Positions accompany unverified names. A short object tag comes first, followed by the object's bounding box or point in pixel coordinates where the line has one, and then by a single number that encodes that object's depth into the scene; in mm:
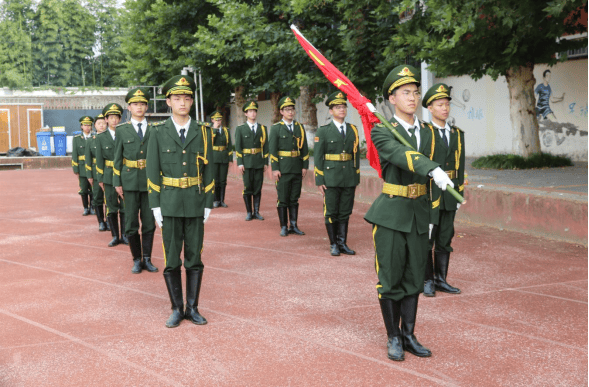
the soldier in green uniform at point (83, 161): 13031
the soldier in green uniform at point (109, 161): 9328
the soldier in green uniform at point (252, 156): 12117
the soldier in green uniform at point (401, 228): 4664
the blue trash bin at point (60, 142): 32000
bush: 13273
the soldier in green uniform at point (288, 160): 10359
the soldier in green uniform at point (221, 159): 13852
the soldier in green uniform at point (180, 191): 5605
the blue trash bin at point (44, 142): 31766
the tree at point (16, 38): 49519
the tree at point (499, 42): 10695
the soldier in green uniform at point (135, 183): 7762
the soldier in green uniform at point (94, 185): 10961
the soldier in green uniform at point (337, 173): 8633
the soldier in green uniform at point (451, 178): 6238
